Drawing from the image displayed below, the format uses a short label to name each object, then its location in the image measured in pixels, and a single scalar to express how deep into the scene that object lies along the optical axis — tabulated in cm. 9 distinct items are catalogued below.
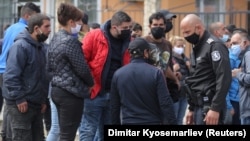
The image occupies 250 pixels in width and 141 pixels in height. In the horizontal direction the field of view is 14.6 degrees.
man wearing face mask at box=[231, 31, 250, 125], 1205
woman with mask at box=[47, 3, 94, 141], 1038
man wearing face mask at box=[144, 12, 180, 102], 1167
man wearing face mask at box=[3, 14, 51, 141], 1097
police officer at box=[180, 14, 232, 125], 991
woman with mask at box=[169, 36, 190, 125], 1325
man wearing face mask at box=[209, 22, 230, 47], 1358
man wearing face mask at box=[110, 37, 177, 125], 971
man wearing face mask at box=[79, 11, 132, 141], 1122
